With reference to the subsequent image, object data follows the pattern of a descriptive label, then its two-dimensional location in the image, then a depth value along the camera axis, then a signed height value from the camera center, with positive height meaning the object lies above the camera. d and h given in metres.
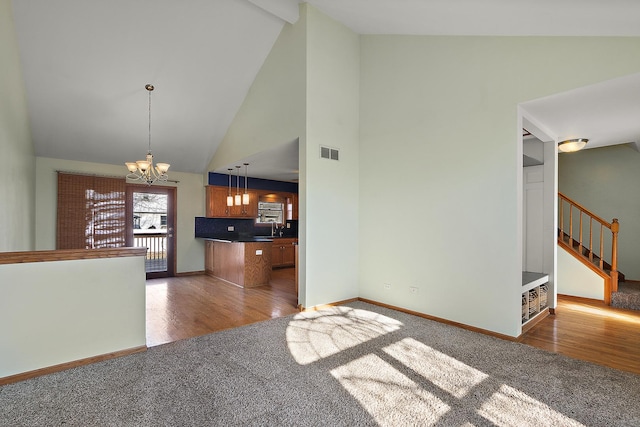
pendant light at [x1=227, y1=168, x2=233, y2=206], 6.91 +0.30
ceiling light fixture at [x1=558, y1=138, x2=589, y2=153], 4.29 +1.01
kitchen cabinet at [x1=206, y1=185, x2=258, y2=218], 7.21 +0.18
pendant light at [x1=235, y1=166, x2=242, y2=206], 6.78 +0.33
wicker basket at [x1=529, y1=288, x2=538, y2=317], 3.67 -1.07
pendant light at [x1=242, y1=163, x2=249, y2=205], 6.42 +0.36
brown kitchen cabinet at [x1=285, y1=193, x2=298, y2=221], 8.68 +0.22
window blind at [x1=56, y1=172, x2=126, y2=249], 5.68 +0.02
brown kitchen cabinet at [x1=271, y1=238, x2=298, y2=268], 7.99 -1.04
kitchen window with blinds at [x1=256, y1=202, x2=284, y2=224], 8.23 +0.04
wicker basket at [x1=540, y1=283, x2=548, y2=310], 3.98 -1.08
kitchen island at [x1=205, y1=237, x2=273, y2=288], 5.74 -0.94
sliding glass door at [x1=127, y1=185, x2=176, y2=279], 6.51 -0.24
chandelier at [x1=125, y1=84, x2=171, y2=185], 4.30 +0.70
